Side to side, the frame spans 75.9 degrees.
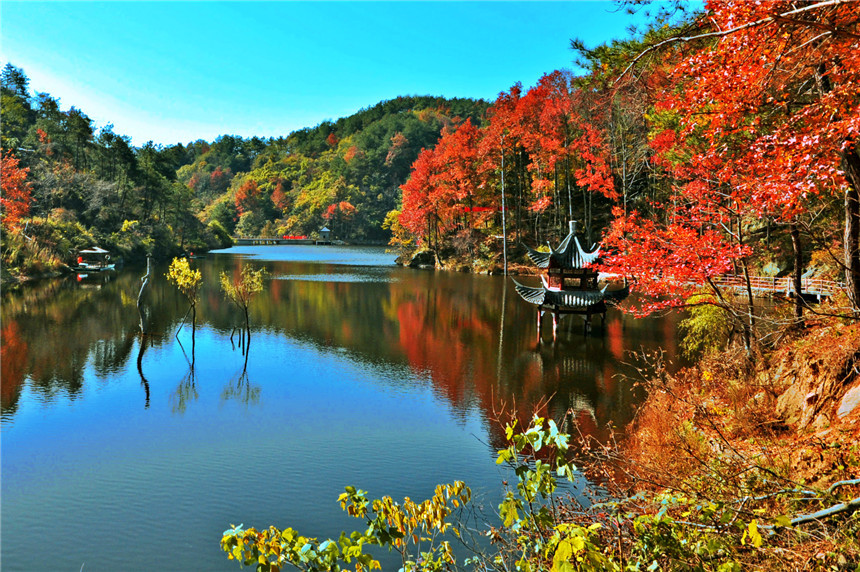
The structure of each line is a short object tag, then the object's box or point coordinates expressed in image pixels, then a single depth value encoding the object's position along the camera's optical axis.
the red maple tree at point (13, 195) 31.39
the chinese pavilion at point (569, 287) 17.41
